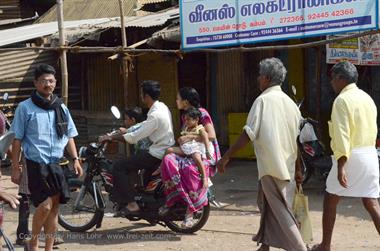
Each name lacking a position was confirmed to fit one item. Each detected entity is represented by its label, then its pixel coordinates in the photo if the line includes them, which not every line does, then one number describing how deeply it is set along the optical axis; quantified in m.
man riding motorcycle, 7.48
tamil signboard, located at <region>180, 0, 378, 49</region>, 8.45
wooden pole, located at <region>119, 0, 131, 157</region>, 10.18
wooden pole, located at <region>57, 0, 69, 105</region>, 9.76
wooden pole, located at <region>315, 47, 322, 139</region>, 10.08
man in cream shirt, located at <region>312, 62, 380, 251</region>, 6.06
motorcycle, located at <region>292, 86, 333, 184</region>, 9.61
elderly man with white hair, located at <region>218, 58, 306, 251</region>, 5.94
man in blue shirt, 6.31
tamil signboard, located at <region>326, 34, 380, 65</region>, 9.76
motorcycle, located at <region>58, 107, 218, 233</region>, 7.54
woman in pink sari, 7.35
